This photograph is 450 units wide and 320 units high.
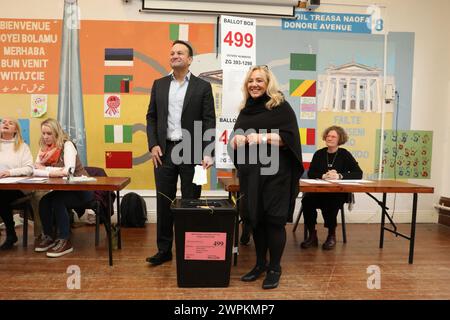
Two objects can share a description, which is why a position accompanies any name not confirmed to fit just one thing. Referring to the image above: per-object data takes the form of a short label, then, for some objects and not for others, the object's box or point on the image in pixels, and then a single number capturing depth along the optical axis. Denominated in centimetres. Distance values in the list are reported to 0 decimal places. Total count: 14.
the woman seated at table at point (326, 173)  324
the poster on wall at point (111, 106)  394
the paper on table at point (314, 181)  286
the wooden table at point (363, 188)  260
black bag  386
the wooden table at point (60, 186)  249
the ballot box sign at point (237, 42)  298
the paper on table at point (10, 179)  256
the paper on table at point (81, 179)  269
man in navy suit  257
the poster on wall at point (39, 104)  389
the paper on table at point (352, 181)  295
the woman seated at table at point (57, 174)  286
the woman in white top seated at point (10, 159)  297
